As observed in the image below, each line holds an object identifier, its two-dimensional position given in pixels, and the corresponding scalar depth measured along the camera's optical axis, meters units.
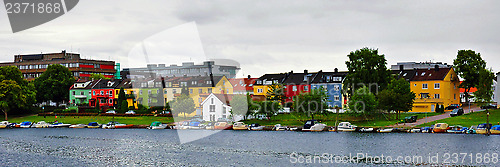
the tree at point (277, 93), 120.25
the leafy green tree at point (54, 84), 145.69
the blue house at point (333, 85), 126.75
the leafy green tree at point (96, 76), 183.82
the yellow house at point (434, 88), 114.81
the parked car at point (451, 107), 112.14
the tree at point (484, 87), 105.25
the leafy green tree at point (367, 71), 107.31
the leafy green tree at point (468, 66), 113.38
